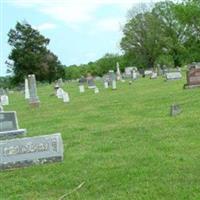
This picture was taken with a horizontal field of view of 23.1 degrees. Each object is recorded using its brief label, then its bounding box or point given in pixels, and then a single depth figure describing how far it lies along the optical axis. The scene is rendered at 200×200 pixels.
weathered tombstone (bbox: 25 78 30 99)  27.42
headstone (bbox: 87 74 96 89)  33.47
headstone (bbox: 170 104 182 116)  12.48
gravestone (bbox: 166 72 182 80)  33.28
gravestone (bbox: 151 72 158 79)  42.80
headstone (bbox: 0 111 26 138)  11.48
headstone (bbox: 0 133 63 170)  7.91
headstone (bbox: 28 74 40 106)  21.42
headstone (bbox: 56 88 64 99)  24.62
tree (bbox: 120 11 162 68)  76.06
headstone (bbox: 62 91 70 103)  22.01
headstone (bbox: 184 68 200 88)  23.02
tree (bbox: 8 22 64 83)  77.00
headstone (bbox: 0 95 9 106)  26.67
